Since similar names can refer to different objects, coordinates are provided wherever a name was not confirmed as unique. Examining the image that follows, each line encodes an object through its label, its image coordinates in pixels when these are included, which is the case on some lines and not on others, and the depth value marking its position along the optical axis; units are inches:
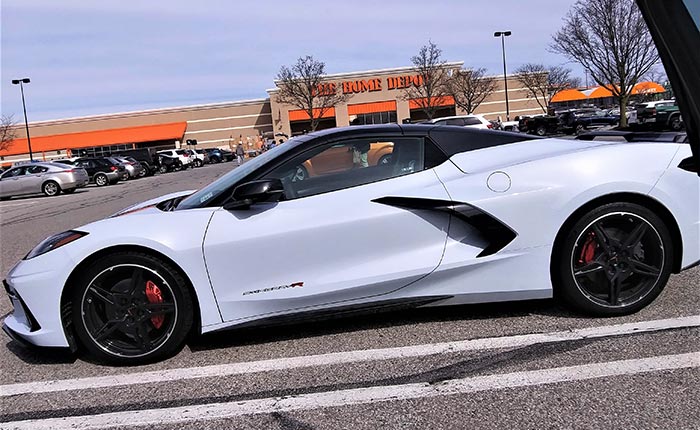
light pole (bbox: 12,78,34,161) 1953.6
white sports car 141.8
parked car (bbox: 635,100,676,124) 1214.9
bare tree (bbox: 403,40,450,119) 2348.7
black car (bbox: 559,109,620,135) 1617.9
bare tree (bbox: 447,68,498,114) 2471.7
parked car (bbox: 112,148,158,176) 1549.0
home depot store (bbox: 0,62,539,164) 2709.2
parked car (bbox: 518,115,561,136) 1518.2
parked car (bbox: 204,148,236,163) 2381.9
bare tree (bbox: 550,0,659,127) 1072.2
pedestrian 1305.4
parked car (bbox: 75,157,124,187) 1207.6
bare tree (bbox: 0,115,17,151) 2304.4
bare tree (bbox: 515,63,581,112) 2719.0
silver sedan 957.8
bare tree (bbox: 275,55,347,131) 2364.7
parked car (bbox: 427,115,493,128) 933.2
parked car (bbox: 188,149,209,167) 2069.4
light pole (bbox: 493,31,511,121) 1993.8
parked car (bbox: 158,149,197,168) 1792.6
